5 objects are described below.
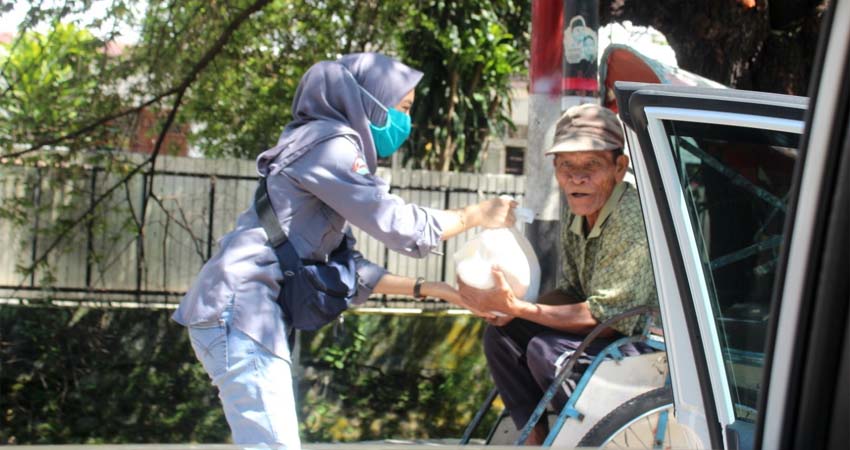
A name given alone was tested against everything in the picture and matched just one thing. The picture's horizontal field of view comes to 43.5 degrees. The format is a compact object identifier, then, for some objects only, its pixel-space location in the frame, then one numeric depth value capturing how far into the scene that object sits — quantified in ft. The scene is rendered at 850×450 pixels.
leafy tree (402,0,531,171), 33.27
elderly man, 12.50
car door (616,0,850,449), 7.54
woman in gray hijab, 10.89
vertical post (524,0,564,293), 15.87
